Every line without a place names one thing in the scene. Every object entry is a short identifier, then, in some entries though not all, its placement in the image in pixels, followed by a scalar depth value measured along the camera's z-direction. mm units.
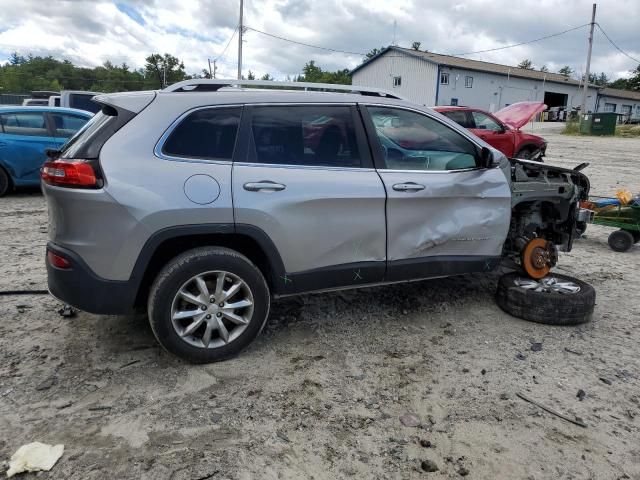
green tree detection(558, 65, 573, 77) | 93862
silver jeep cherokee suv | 3010
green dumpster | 31719
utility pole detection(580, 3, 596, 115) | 35144
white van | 13984
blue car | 8719
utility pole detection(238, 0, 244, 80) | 30575
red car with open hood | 12492
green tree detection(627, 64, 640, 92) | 71100
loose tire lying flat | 4012
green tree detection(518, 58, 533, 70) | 89938
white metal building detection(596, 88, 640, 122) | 61188
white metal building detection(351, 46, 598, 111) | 41906
